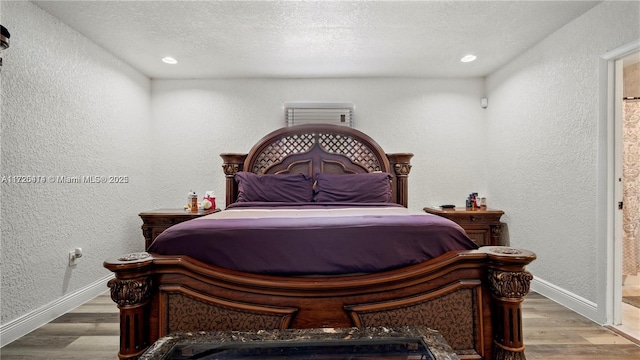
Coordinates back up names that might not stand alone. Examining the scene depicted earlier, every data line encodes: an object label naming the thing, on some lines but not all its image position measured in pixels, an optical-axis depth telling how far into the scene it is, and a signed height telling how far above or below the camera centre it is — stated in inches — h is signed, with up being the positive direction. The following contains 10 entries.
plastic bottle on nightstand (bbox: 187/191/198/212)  138.0 -11.3
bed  59.2 -20.3
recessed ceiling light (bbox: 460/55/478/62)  131.4 +49.8
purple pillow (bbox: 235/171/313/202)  124.3 -4.4
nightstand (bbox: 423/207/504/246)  135.7 -20.3
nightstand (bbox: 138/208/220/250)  127.6 -17.4
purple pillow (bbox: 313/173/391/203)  123.5 -4.5
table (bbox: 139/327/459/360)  47.0 -26.3
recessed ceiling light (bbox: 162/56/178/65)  132.3 +49.7
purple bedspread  63.2 -13.9
